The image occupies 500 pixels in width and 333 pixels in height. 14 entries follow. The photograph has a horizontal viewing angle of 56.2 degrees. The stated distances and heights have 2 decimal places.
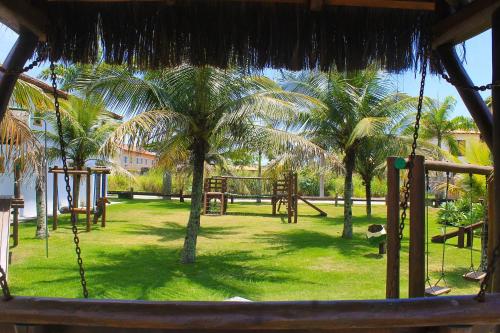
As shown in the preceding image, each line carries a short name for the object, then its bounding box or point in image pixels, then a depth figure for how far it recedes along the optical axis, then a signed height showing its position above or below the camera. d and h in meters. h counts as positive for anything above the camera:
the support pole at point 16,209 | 11.34 -0.73
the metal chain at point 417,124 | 3.27 +0.39
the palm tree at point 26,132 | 8.70 +0.89
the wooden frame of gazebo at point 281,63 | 1.79 +0.85
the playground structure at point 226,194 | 20.45 -0.69
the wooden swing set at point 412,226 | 4.06 -0.43
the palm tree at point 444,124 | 30.12 +3.71
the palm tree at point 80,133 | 17.02 +1.74
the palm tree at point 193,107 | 9.89 +1.63
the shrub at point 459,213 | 16.48 -1.30
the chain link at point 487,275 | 1.91 -0.43
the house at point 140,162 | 47.48 +1.95
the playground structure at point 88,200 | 14.15 -0.74
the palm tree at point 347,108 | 14.77 +2.30
